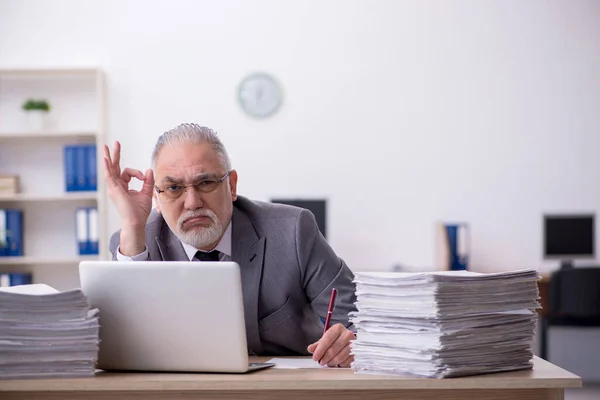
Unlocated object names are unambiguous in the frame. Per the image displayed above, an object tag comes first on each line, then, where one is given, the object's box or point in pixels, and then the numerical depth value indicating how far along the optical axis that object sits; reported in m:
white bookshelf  6.06
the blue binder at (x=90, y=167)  5.83
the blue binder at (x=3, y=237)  5.86
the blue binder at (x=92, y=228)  5.81
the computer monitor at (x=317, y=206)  5.94
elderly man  2.40
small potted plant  5.91
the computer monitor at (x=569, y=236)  6.07
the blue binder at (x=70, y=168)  5.82
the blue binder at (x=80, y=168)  5.83
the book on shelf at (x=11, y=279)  5.86
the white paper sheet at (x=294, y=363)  1.93
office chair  5.57
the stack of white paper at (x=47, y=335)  1.71
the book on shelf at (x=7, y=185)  5.89
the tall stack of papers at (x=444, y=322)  1.69
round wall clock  6.11
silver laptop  1.75
